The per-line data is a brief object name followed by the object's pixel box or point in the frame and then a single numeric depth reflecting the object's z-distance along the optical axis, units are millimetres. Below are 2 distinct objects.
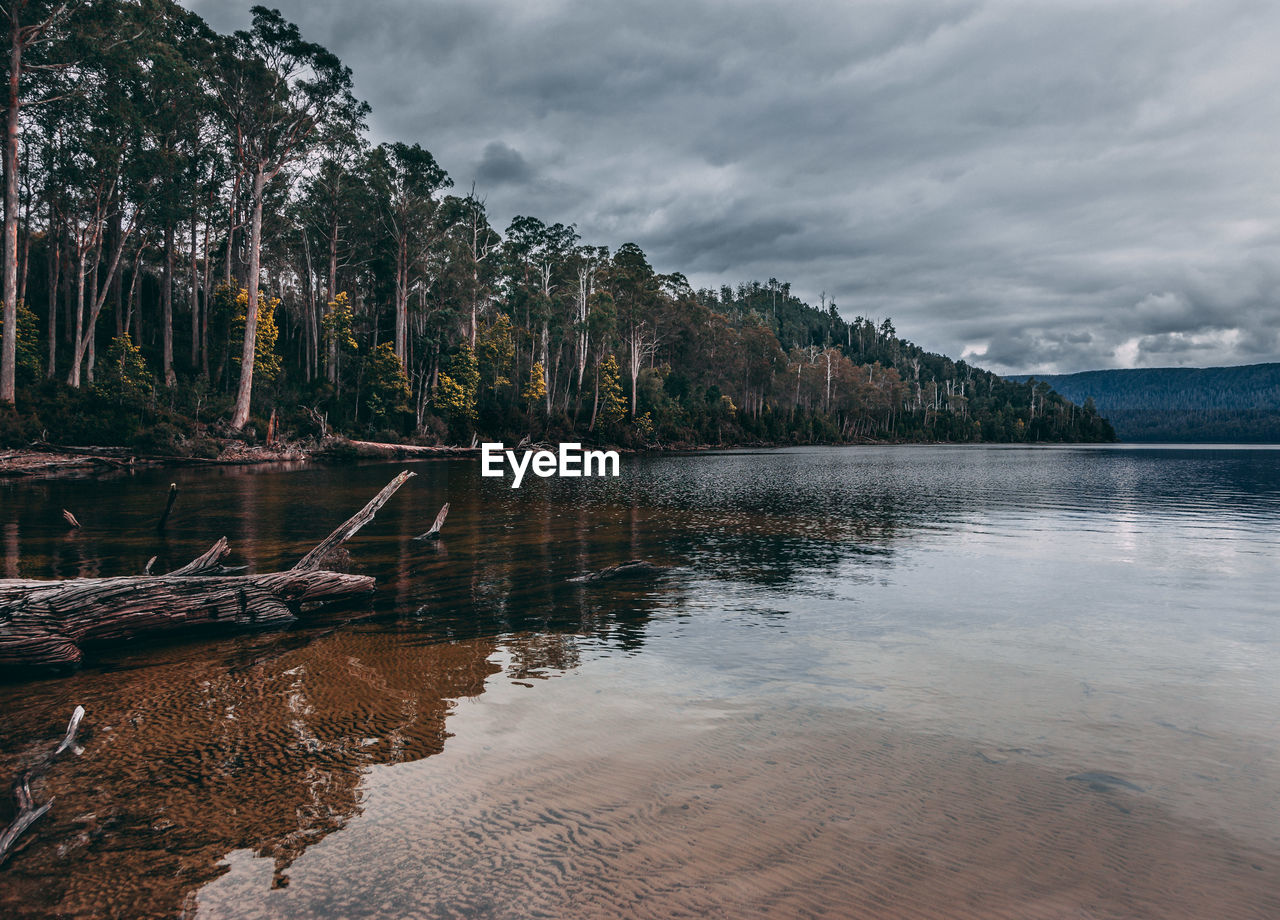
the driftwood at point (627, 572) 13797
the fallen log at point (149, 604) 7691
